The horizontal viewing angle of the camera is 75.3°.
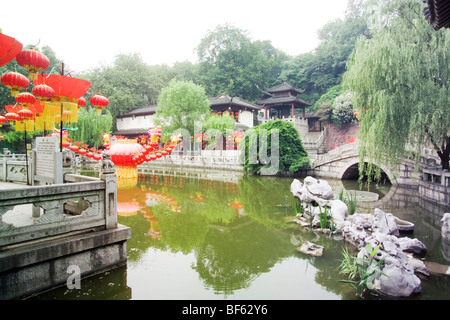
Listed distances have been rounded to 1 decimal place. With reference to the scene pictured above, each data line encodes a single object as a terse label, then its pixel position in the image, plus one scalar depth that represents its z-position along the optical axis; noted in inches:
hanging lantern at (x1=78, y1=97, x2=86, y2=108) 340.7
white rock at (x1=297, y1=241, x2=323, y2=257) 216.4
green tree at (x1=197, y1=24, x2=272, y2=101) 1530.5
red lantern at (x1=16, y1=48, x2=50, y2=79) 205.8
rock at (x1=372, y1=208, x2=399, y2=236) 242.2
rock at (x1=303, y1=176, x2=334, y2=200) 331.9
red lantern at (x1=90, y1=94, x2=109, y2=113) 339.6
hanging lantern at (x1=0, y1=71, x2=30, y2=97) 224.6
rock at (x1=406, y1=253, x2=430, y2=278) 177.3
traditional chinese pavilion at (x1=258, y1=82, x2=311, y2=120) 1283.2
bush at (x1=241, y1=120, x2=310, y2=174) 719.1
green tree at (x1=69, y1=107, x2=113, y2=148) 1092.5
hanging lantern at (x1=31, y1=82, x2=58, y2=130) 235.5
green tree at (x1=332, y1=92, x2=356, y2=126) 1098.7
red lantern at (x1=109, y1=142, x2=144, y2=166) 588.4
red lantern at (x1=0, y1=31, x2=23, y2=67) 144.6
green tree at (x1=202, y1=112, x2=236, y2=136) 921.5
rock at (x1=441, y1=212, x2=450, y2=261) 245.3
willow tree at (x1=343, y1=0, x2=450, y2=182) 355.6
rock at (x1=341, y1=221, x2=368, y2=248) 227.7
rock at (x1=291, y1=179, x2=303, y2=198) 350.3
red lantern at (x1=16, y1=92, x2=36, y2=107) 305.2
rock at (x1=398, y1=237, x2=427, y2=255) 211.5
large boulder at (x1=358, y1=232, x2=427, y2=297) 156.1
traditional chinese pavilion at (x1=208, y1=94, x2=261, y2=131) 1176.8
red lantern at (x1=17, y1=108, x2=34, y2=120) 379.6
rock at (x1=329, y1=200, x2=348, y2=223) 284.5
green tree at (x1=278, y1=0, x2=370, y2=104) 1438.2
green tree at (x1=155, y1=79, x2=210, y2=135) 955.3
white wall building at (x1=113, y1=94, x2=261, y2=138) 1188.5
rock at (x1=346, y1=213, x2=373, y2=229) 257.1
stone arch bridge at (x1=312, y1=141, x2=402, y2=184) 633.0
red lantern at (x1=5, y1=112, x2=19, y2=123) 439.2
